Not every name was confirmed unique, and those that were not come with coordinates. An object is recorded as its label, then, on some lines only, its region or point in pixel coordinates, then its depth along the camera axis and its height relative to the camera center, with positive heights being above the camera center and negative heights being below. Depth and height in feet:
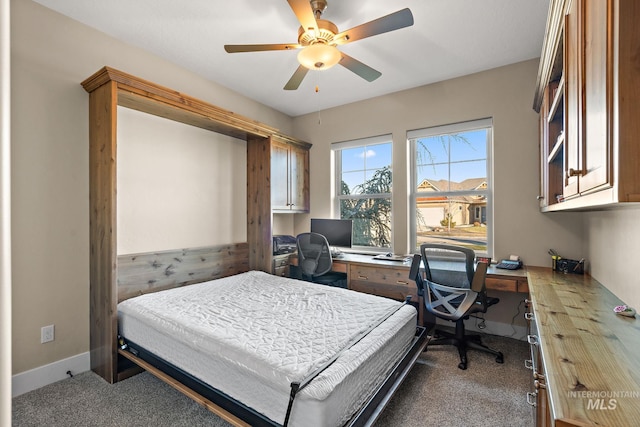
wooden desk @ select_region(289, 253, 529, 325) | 8.68 -2.06
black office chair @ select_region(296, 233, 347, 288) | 11.27 -1.76
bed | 4.63 -2.42
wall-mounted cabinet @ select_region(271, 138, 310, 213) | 12.65 +1.66
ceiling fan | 5.98 +3.82
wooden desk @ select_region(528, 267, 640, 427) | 2.64 -1.68
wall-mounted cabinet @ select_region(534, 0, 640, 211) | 2.69 +1.21
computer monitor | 12.66 -0.67
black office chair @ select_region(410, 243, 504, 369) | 7.99 -2.17
